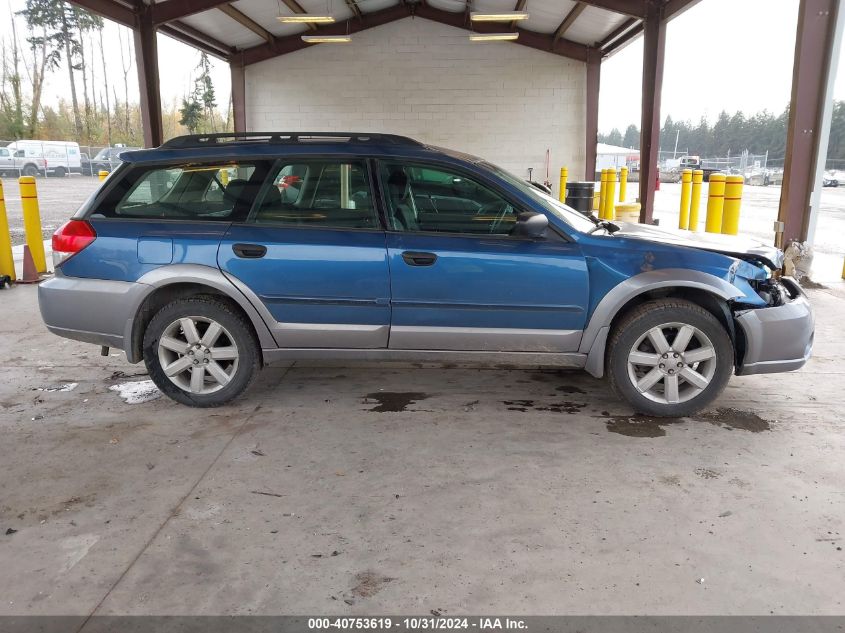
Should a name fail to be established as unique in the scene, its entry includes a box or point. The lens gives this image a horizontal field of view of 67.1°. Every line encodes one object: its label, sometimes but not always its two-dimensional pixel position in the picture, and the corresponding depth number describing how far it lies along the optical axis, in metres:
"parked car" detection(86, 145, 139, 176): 29.67
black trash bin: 10.52
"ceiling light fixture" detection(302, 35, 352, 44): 15.24
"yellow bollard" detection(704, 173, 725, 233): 9.05
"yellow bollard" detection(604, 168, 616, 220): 12.73
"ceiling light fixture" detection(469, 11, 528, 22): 12.20
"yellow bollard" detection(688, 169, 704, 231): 12.27
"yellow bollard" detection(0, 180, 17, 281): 7.96
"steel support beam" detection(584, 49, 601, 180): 17.17
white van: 28.56
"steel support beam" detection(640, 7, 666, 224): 12.20
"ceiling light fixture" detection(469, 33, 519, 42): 14.49
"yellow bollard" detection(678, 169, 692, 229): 12.45
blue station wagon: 3.81
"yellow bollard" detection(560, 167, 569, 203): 16.31
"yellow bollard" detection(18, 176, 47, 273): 8.06
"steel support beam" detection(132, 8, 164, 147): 11.59
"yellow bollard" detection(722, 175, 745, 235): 8.16
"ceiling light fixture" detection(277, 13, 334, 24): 12.45
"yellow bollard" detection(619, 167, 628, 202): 17.48
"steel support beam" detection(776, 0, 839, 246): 7.34
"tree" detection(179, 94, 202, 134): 31.77
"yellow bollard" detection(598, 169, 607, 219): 12.93
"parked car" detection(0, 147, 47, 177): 27.27
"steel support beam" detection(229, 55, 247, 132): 17.88
